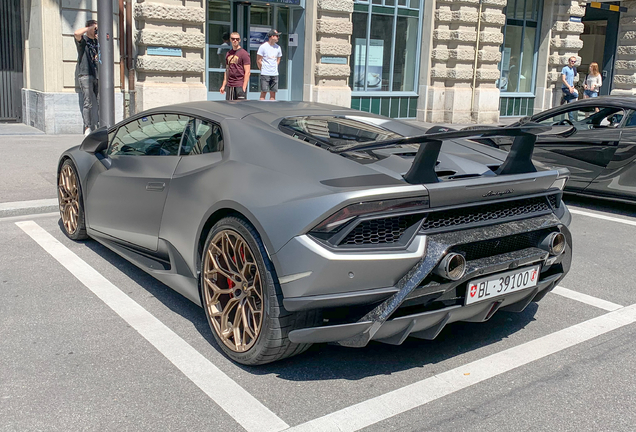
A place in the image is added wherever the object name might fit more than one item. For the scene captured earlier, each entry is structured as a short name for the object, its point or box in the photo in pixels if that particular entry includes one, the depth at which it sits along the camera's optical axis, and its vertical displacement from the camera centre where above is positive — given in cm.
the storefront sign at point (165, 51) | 1337 +27
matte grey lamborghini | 322 -79
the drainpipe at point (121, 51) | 1329 +24
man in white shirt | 1409 +15
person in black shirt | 1215 -7
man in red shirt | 1323 -6
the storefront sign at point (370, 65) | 1722 +20
